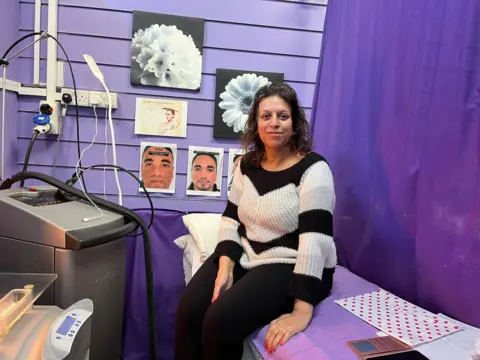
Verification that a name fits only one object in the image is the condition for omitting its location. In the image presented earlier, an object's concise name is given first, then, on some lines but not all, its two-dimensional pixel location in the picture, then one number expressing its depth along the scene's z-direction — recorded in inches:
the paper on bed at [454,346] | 36.7
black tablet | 36.3
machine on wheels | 41.2
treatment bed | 64.3
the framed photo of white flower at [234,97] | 74.2
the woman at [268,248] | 43.4
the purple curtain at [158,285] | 70.2
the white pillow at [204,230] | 62.0
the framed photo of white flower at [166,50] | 70.9
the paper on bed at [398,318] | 40.3
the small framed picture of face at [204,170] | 75.2
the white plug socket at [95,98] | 70.4
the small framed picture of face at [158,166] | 73.7
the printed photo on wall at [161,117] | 72.8
